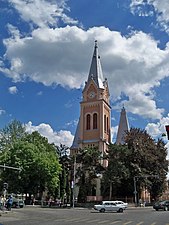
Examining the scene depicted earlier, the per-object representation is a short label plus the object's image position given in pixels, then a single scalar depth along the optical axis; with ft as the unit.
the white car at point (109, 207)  133.49
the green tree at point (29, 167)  182.19
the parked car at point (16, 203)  156.46
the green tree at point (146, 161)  205.16
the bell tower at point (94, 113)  297.22
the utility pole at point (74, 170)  206.71
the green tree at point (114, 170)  196.85
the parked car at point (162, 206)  144.56
